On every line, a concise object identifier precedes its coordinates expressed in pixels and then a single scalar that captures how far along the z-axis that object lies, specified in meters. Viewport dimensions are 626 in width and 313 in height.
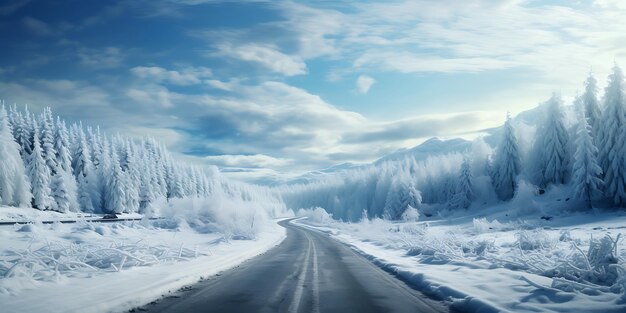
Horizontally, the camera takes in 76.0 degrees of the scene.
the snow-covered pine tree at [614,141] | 43.75
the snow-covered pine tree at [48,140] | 58.88
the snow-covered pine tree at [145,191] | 77.69
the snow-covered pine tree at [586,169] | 45.03
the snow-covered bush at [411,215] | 76.19
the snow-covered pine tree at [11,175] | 49.62
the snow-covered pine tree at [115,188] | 65.94
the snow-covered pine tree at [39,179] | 53.72
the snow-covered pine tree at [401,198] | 84.94
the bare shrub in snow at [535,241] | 19.40
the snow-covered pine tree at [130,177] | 69.19
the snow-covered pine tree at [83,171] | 64.31
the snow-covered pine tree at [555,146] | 59.09
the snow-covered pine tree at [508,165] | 68.38
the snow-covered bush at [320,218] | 102.50
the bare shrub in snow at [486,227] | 38.88
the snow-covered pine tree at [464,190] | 72.50
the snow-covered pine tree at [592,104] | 51.50
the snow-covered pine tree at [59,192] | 57.22
